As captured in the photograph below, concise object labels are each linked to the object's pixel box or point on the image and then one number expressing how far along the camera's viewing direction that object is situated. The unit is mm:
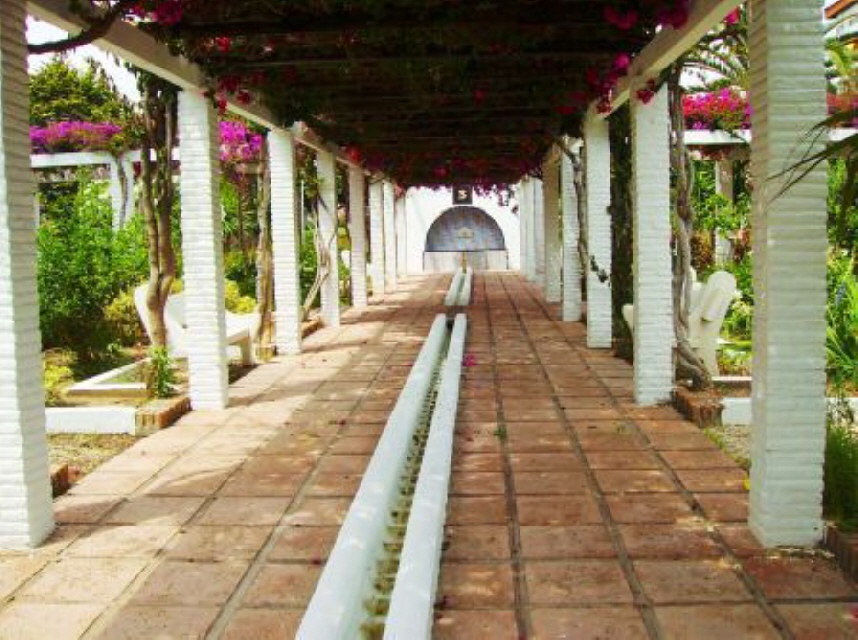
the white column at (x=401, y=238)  21953
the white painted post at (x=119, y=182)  14536
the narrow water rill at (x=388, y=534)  2568
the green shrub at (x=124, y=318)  9195
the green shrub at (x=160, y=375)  6219
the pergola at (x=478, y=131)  3412
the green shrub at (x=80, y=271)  7742
